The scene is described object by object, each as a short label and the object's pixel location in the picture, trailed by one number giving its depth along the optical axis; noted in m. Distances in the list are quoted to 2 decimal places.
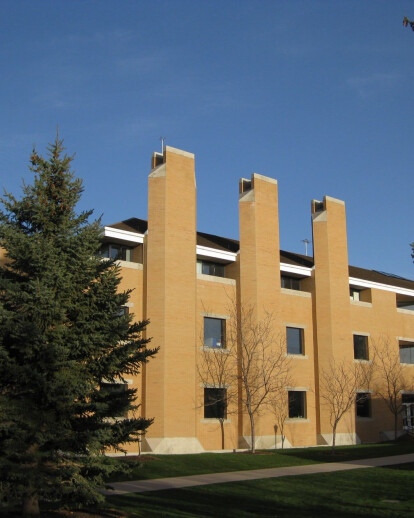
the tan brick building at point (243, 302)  31.12
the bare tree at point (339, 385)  37.00
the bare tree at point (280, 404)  35.50
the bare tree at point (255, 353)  33.81
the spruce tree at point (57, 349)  13.40
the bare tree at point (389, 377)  42.28
